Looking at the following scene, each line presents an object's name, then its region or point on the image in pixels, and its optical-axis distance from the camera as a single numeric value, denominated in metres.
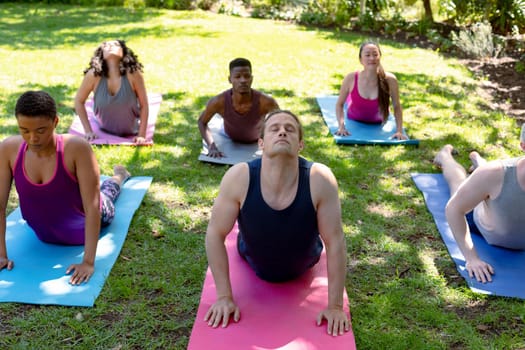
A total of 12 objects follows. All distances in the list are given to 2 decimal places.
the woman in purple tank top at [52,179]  3.54
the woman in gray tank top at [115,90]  5.85
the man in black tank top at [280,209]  3.14
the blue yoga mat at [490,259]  3.66
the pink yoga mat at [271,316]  3.02
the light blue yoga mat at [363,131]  6.07
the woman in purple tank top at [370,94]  6.25
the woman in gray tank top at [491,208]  3.72
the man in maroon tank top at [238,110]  5.64
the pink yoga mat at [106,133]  5.86
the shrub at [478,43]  9.73
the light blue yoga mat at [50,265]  3.46
